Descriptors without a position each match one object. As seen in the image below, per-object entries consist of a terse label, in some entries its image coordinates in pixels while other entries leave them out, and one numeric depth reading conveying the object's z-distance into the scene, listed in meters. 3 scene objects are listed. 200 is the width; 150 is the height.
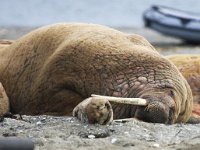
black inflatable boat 43.21
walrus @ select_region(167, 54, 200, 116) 16.05
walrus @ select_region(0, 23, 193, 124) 12.21
